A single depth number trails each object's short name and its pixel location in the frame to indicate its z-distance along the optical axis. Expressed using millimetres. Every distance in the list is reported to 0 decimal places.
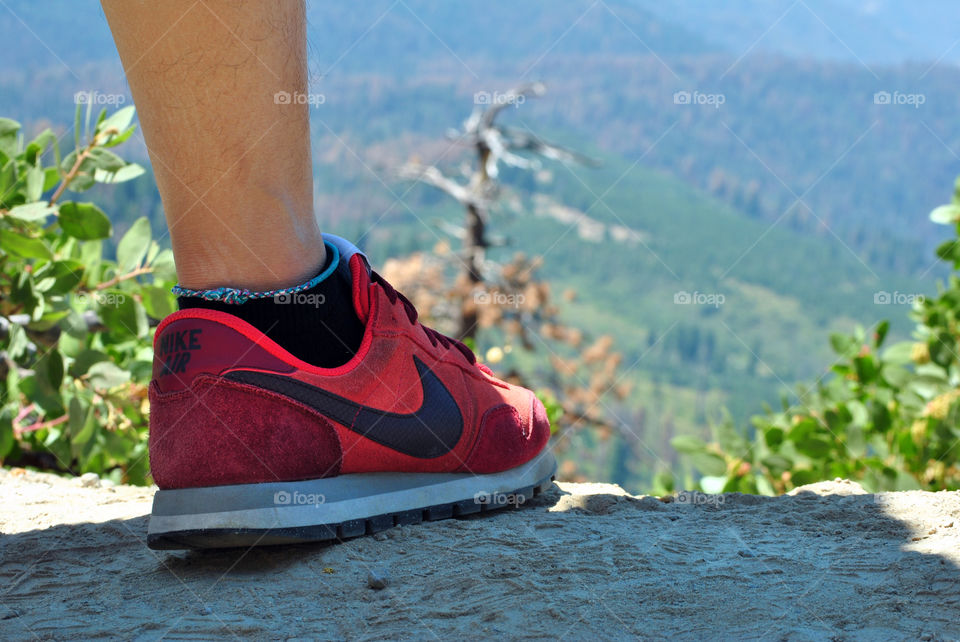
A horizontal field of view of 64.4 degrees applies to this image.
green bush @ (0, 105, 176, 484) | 2213
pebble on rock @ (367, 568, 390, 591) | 1117
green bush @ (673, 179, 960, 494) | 2479
